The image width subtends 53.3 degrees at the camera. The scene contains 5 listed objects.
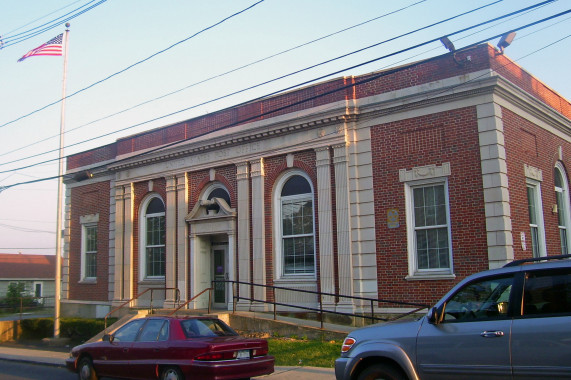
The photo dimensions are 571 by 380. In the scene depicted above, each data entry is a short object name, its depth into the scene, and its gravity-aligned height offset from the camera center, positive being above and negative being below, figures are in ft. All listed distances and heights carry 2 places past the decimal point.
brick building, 50.21 +7.73
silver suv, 20.53 -2.89
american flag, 70.03 +27.54
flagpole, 70.38 +8.25
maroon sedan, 32.60 -5.04
